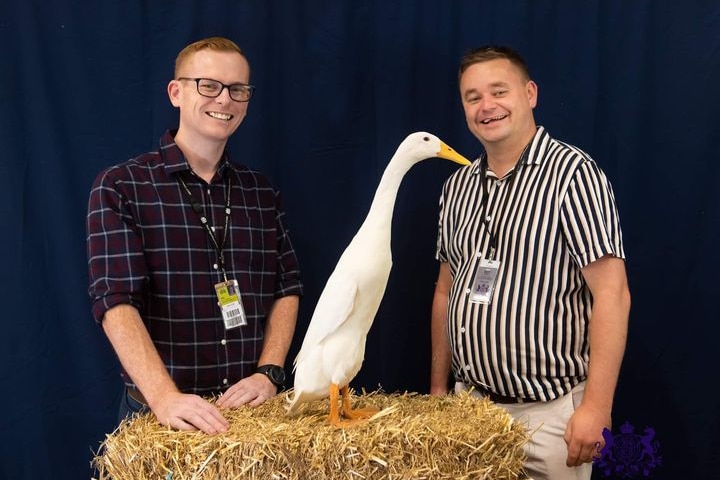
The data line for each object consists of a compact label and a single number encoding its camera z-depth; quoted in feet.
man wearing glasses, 5.05
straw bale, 4.04
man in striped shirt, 5.15
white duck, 4.45
